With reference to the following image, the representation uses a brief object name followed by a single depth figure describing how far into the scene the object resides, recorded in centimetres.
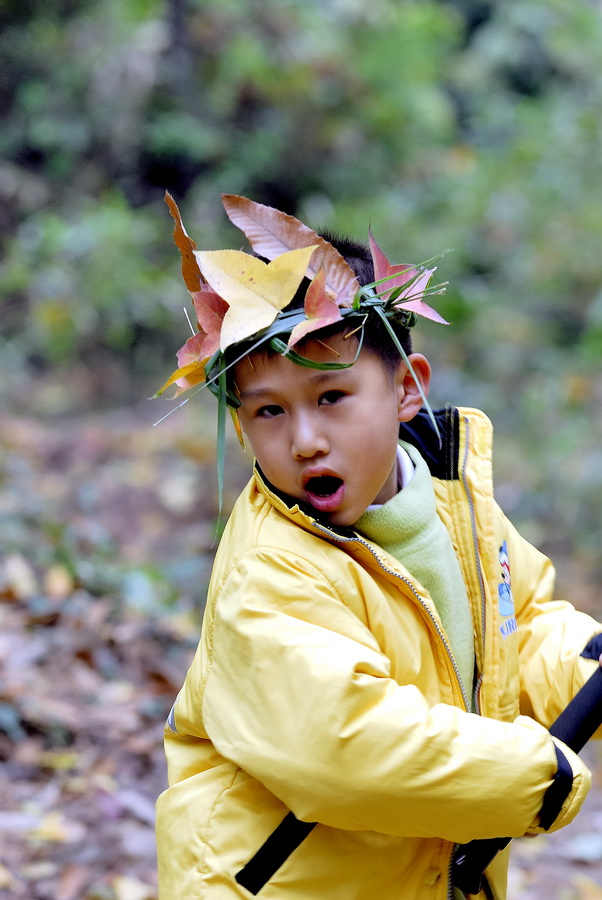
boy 403
